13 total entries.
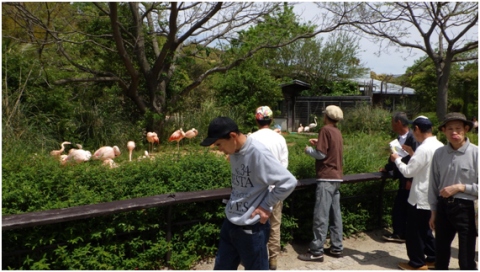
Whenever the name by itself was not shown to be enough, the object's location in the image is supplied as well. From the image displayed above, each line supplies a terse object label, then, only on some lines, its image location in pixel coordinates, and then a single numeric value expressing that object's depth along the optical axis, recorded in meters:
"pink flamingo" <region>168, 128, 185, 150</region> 10.34
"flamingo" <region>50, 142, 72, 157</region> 7.03
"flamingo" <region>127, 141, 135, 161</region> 8.40
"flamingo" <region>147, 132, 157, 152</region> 10.44
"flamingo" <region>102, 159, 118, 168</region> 5.00
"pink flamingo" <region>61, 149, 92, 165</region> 5.82
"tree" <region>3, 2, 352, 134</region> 12.00
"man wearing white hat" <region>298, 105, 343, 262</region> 4.88
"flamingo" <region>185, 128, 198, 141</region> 10.91
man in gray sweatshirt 2.99
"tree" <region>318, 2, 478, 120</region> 14.51
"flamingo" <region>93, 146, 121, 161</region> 6.72
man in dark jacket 5.23
